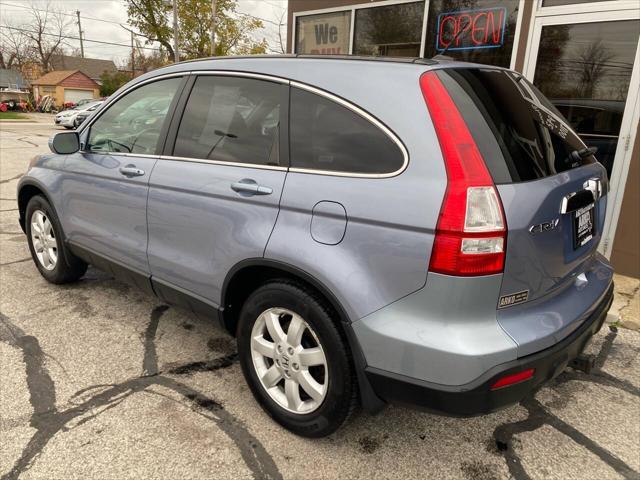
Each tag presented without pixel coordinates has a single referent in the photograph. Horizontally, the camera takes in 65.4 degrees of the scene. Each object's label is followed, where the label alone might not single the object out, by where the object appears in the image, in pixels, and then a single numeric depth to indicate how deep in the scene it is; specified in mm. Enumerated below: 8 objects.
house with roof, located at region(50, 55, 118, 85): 77125
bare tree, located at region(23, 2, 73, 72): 66200
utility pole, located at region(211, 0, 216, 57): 26128
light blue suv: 1839
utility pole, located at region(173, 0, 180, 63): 25000
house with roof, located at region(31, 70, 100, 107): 61031
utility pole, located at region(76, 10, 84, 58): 65712
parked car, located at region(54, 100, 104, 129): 25725
